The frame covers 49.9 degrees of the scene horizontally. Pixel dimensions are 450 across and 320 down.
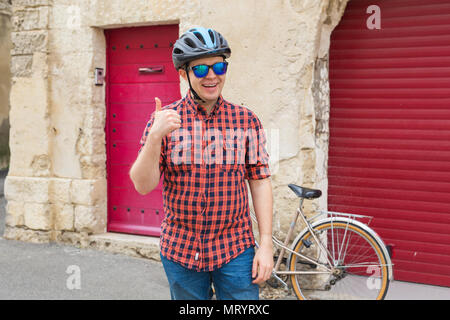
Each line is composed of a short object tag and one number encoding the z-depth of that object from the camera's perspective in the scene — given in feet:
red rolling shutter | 14.52
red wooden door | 18.02
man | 6.49
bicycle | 12.51
